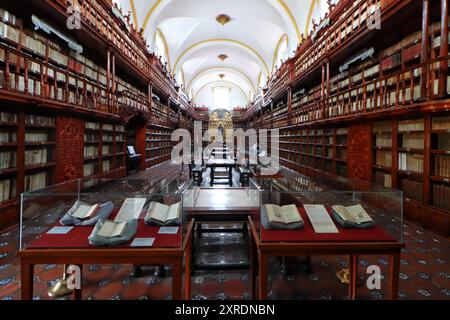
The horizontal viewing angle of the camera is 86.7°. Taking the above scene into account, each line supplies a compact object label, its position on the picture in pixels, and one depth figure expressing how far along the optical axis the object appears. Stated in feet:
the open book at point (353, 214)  5.63
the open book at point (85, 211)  5.86
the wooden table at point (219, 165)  23.63
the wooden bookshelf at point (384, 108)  11.52
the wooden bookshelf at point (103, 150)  19.79
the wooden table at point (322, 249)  4.96
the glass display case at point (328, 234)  5.03
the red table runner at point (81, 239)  4.85
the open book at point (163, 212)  5.66
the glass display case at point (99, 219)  4.95
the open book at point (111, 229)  4.95
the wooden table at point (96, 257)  4.67
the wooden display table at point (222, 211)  7.57
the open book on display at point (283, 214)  5.52
